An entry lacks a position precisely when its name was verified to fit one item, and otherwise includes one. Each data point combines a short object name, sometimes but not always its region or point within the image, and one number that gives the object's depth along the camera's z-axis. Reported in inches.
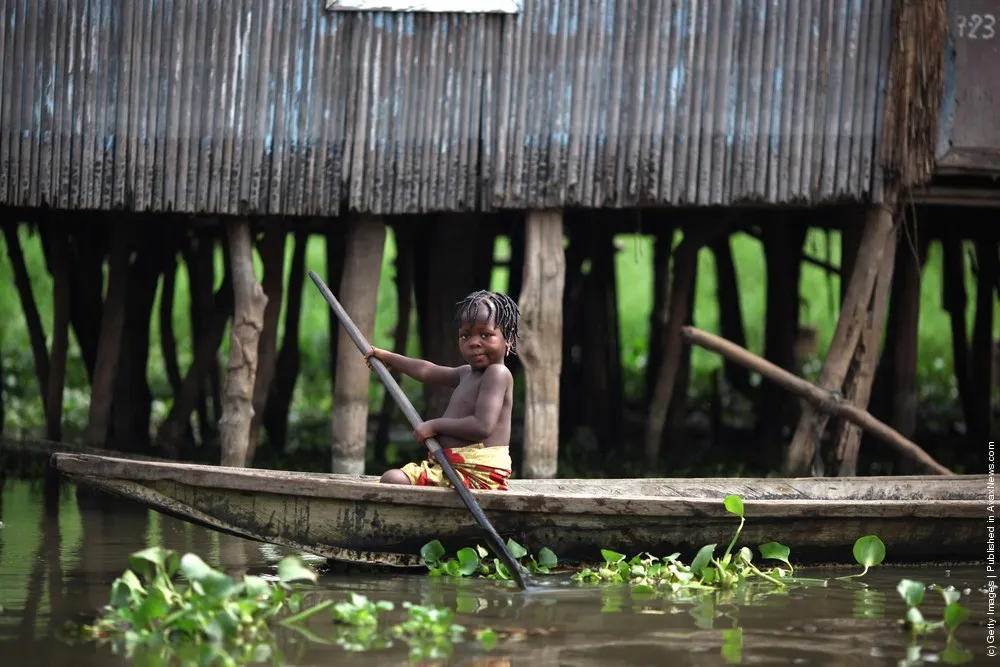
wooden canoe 409.4
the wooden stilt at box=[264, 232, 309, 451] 824.3
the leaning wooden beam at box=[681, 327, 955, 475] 581.3
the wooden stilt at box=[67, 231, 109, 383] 748.6
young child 436.1
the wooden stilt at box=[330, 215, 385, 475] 595.5
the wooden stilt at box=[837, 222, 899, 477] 610.5
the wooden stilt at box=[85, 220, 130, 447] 677.9
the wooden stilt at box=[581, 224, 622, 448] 821.2
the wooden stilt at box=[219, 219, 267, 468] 583.5
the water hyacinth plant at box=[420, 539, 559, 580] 429.7
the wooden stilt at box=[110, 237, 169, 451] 754.2
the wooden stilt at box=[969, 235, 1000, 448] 816.9
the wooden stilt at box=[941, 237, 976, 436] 810.8
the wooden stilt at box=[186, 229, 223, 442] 804.6
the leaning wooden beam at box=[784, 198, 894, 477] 599.5
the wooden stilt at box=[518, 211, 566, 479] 589.6
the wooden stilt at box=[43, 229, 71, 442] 709.9
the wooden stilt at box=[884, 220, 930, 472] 701.9
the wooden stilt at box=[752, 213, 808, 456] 815.1
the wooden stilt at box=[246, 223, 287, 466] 649.0
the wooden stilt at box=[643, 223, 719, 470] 711.7
